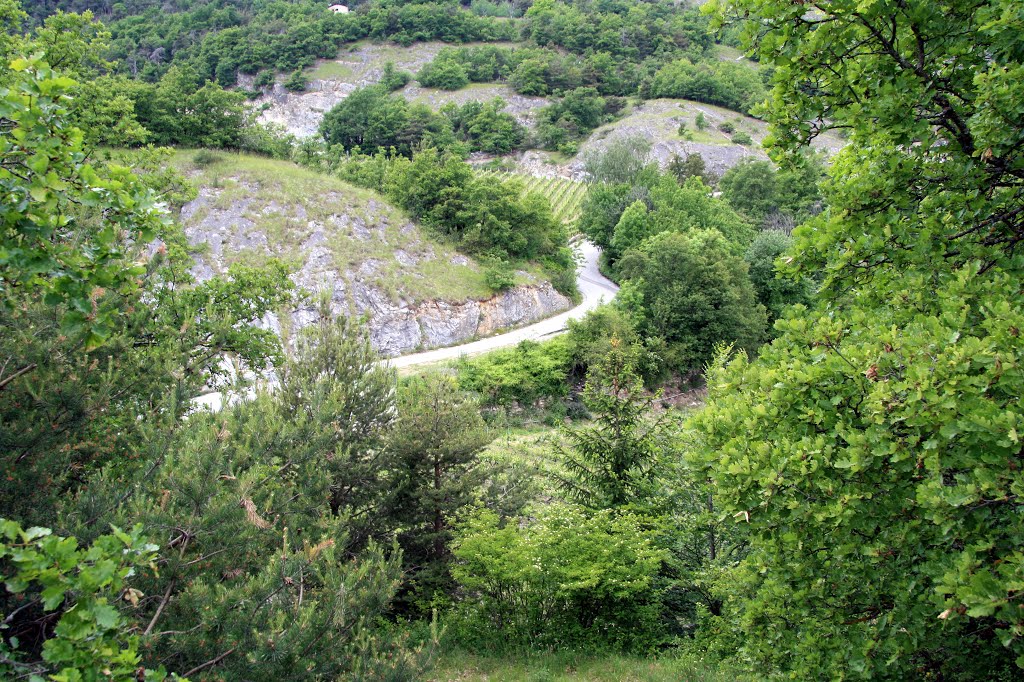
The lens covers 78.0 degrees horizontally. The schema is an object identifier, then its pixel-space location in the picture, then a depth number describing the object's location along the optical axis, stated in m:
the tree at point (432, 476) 12.48
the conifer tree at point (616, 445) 12.48
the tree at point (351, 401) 11.58
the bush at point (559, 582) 10.68
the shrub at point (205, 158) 35.28
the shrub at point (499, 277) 36.25
